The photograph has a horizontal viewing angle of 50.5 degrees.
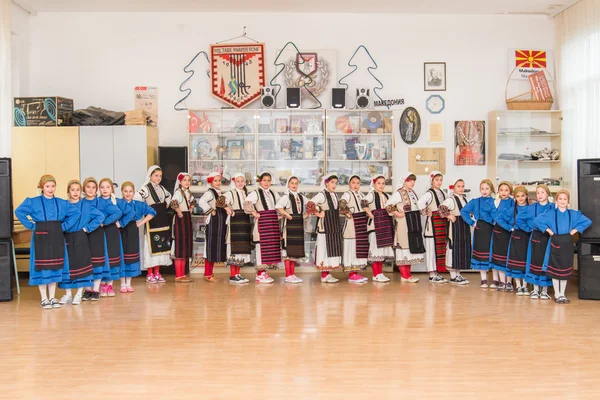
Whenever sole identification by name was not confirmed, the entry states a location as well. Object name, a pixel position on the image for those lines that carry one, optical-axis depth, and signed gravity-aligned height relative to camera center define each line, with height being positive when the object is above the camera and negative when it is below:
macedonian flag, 9.37 +1.64
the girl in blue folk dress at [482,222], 7.65 -0.63
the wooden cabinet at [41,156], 8.66 +0.28
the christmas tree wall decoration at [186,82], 9.26 +1.35
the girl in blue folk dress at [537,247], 6.92 -0.86
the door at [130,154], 8.70 +0.29
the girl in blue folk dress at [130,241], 7.51 -0.79
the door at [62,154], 8.66 +0.31
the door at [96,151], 8.69 +0.34
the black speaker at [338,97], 9.02 +1.07
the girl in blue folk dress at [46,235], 6.56 -0.61
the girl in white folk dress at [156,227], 8.05 -0.66
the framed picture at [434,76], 9.34 +1.39
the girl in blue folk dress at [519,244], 7.18 -0.84
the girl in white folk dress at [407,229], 8.08 -0.73
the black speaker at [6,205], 6.97 -0.31
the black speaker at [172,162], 8.77 +0.18
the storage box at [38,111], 8.63 +0.89
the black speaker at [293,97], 8.98 +1.07
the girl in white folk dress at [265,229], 8.09 -0.71
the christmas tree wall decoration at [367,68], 9.30 +1.53
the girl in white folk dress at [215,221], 8.12 -0.60
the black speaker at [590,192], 6.96 -0.26
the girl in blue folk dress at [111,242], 7.23 -0.76
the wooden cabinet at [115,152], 8.69 +0.32
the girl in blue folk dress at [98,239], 6.99 -0.69
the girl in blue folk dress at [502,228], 7.42 -0.68
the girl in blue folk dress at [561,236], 6.70 -0.71
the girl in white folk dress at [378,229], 8.12 -0.74
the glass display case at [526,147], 9.09 +0.33
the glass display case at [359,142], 9.10 +0.42
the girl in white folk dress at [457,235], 7.94 -0.81
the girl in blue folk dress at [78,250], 6.77 -0.79
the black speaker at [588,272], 6.95 -1.13
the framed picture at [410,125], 9.32 +0.68
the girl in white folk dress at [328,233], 8.08 -0.77
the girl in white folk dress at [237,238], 8.13 -0.82
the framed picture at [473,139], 9.34 +0.46
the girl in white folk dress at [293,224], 8.13 -0.65
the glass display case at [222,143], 8.98 +0.44
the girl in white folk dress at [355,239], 8.13 -0.86
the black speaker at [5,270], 6.97 -1.02
